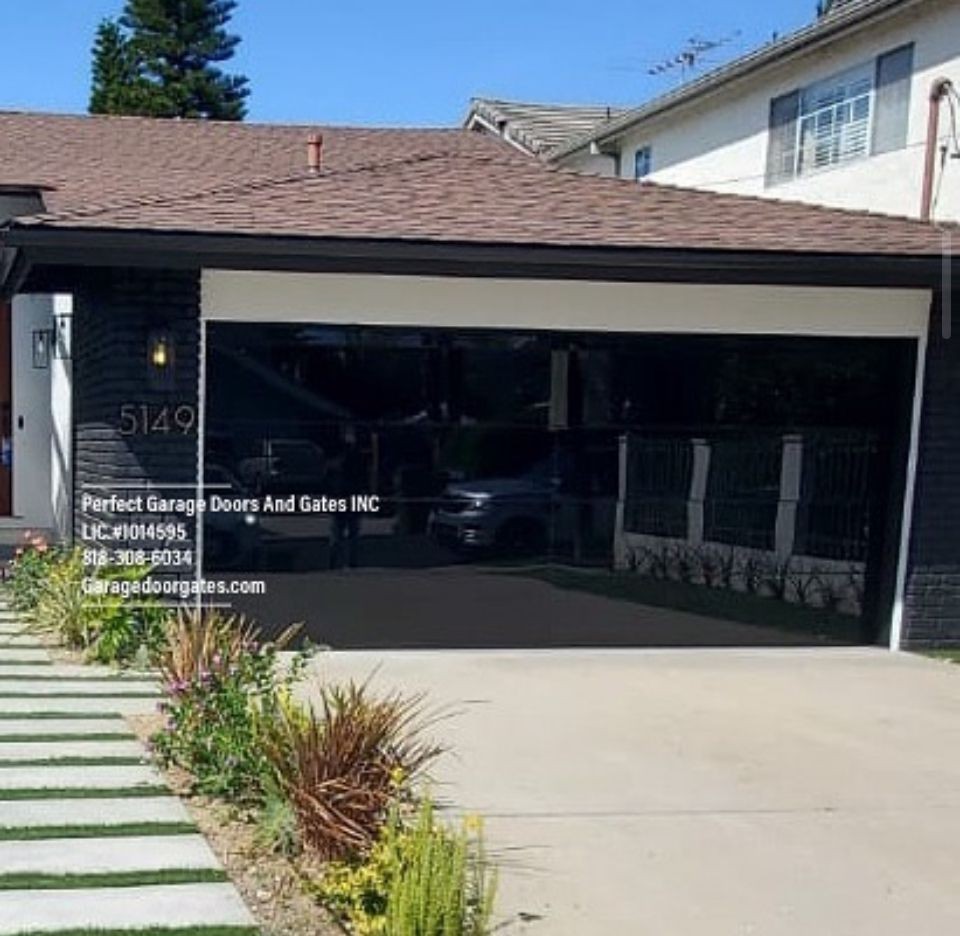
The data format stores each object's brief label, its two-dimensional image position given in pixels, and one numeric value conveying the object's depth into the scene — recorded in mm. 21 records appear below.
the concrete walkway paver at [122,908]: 4391
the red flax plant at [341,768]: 4918
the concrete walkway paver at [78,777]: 5875
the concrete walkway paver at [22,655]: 8727
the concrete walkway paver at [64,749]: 6348
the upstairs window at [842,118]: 12484
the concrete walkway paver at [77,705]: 7328
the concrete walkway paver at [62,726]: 6836
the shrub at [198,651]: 6449
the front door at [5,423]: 15367
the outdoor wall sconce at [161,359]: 9375
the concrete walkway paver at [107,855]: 4898
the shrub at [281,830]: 5105
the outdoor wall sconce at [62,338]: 13300
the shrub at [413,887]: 4004
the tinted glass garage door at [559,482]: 9820
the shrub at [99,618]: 8789
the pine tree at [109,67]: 35875
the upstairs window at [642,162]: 18641
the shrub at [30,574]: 10312
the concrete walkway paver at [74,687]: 7793
